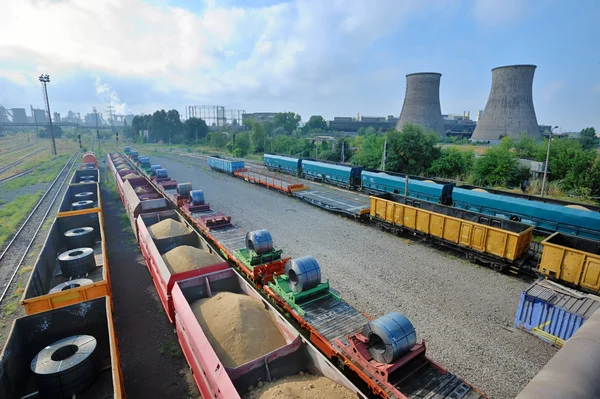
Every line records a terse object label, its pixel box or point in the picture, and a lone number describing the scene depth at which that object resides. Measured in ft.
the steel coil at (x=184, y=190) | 67.17
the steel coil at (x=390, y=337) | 20.97
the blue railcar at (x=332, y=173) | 97.50
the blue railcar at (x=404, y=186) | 72.74
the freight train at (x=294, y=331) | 20.12
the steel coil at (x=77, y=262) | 35.91
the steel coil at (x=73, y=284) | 29.95
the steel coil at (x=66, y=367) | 20.21
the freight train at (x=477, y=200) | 51.25
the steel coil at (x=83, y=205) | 59.51
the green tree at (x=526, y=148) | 112.37
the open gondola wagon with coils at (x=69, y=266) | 26.78
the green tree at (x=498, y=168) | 95.09
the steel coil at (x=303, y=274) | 29.40
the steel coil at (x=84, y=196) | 68.49
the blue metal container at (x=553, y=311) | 27.63
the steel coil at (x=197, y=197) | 60.70
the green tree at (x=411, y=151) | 113.29
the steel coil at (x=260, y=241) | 36.70
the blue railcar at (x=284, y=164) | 121.61
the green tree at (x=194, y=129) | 328.29
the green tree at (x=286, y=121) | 333.01
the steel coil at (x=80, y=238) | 44.45
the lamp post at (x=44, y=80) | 173.58
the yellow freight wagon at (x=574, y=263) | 34.68
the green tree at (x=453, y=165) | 111.75
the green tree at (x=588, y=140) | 189.06
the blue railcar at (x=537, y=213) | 50.08
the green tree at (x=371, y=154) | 123.21
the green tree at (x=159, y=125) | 337.31
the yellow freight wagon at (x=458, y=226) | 42.55
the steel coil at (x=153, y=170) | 99.35
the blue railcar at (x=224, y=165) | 121.19
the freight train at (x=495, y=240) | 36.04
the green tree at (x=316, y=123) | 378.98
